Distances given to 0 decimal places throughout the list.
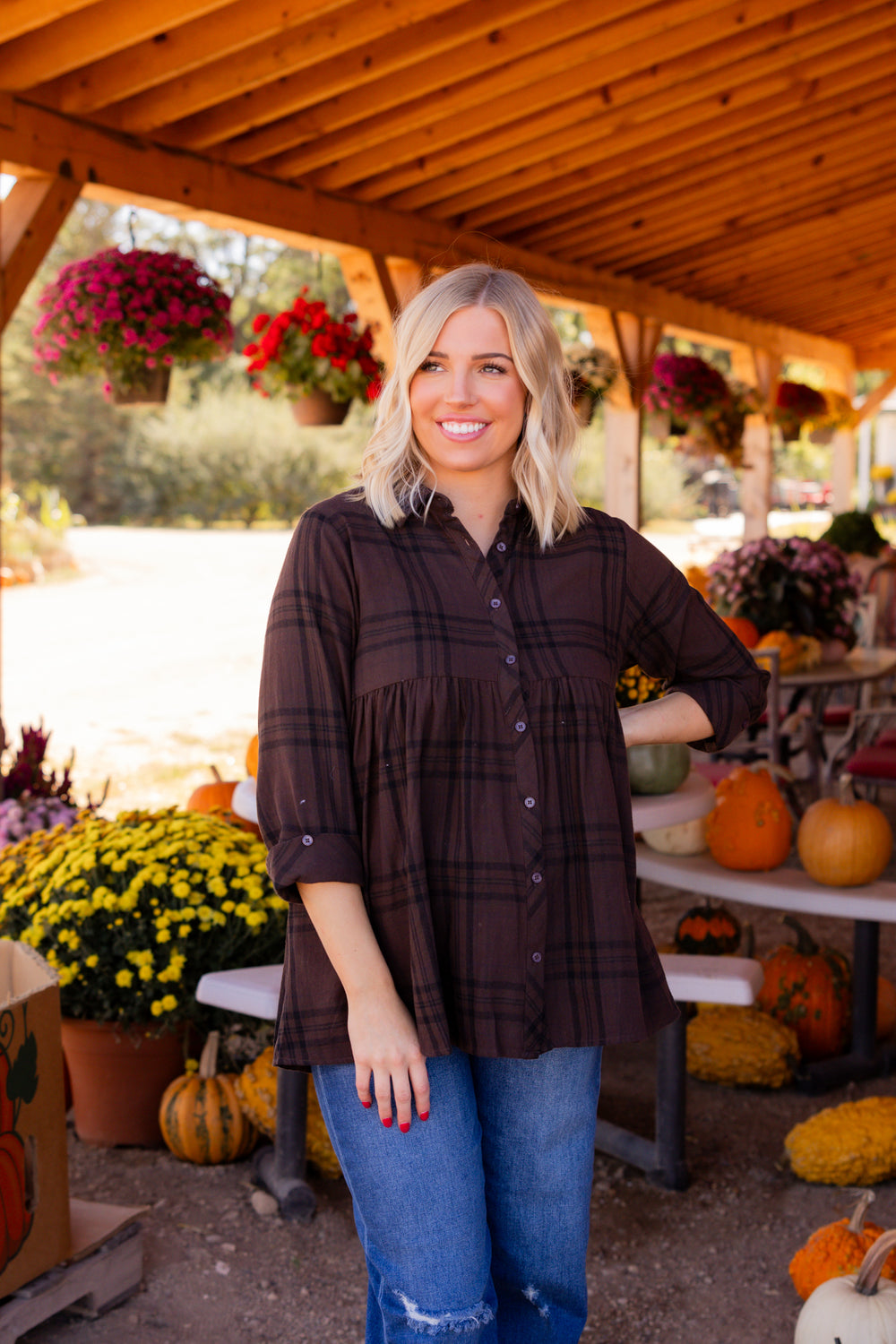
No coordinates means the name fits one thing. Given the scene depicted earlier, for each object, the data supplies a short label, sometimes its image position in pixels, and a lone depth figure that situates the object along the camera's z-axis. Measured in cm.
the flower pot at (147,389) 410
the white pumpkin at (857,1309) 186
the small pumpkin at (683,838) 324
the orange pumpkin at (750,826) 305
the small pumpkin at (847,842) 295
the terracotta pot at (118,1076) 280
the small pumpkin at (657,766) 264
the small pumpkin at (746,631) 500
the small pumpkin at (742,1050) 309
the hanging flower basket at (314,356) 448
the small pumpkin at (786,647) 511
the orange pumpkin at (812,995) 320
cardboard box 202
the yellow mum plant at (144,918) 275
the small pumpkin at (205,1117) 272
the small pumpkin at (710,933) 336
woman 135
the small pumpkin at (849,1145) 260
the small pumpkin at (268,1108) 267
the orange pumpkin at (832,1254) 213
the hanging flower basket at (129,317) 388
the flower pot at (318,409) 465
